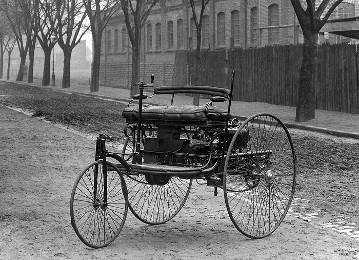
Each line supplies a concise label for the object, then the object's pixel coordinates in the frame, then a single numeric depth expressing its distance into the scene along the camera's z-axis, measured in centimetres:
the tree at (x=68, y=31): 4878
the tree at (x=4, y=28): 7472
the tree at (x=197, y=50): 2769
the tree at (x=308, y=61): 2023
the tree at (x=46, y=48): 5519
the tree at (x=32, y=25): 5539
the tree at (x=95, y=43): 4041
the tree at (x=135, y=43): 3244
